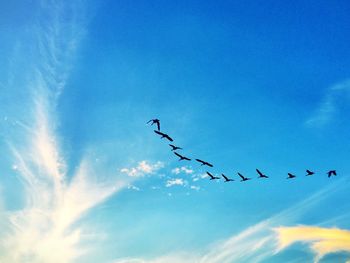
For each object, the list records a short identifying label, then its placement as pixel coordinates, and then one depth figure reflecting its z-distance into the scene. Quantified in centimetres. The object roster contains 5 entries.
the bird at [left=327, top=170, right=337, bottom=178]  8162
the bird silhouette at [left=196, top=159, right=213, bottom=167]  7932
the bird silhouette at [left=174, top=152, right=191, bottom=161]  7894
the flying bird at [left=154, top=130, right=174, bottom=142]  6896
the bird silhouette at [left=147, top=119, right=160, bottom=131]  6688
